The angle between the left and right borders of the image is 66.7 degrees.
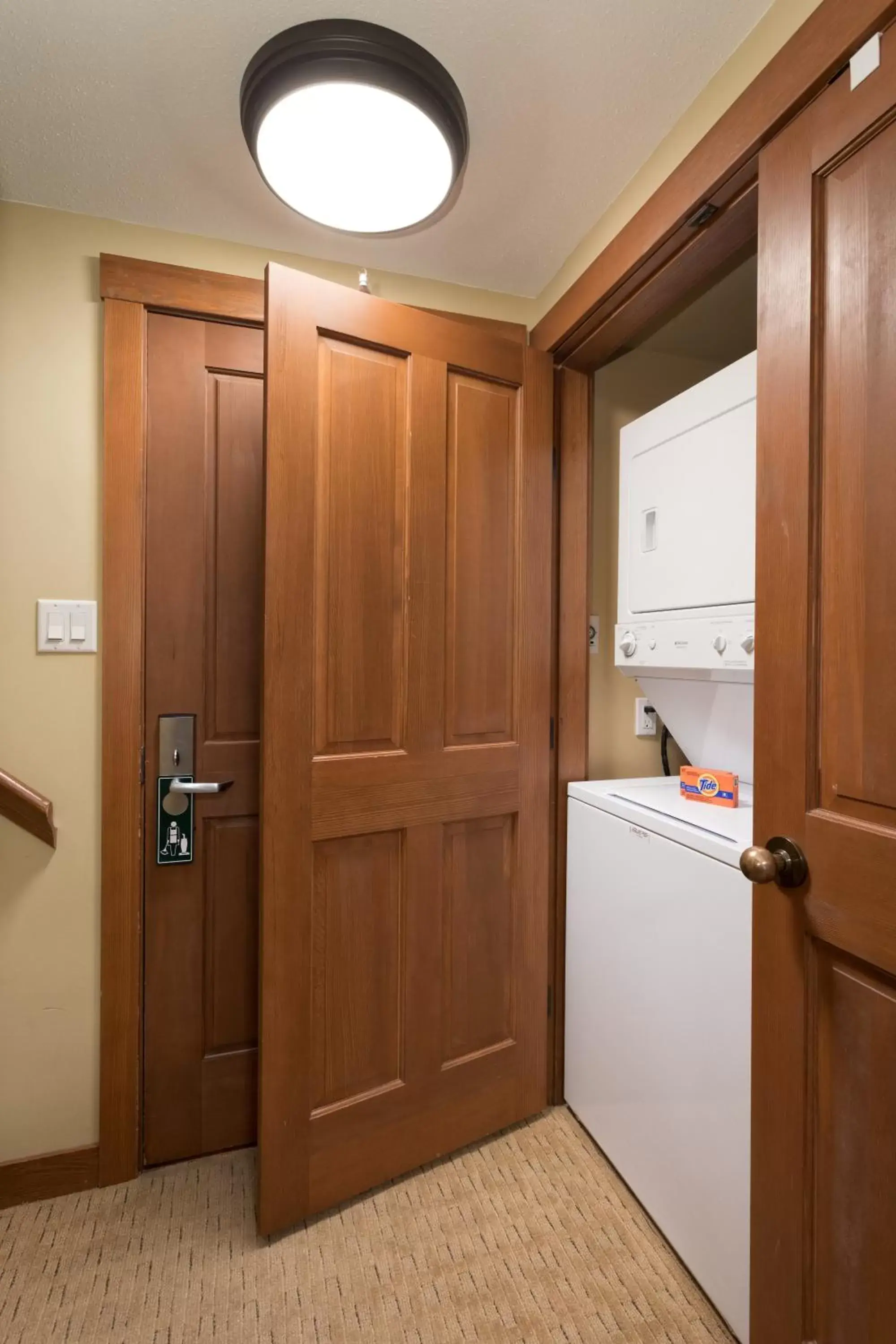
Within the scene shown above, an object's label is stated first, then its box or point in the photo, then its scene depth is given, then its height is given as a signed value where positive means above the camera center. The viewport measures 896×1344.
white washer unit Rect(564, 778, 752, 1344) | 1.22 -0.71
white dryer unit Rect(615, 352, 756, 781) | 1.32 +0.25
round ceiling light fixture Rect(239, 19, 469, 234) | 1.12 +0.98
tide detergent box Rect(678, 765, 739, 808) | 1.57 -0.26
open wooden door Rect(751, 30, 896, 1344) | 0.90 -0.06
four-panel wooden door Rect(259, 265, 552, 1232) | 1.45 -0.16
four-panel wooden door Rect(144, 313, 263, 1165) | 1.69 -0.06
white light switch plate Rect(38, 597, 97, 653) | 1.60 +0.11
